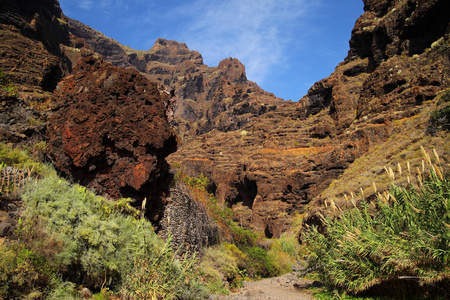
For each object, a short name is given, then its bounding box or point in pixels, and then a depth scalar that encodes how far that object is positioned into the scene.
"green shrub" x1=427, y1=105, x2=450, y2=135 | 18.81
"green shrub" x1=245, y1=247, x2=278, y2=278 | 23.30
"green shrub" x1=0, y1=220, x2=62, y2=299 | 5.12
